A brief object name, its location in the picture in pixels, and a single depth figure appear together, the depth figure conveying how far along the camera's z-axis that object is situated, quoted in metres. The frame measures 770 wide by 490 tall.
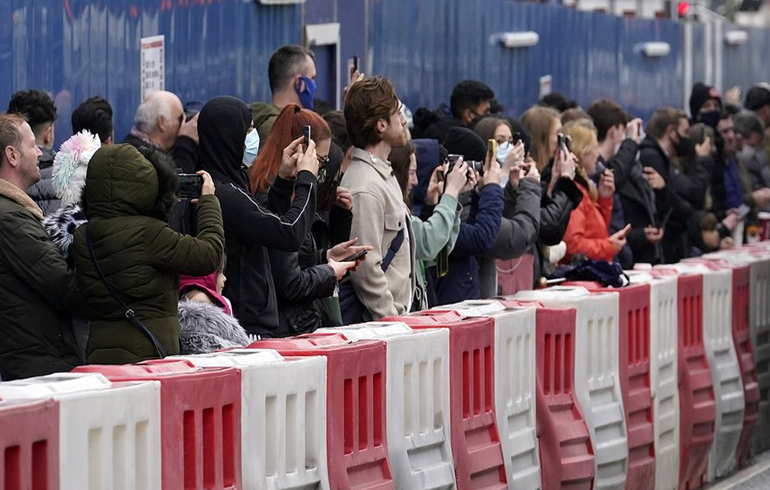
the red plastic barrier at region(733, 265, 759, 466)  22.39
